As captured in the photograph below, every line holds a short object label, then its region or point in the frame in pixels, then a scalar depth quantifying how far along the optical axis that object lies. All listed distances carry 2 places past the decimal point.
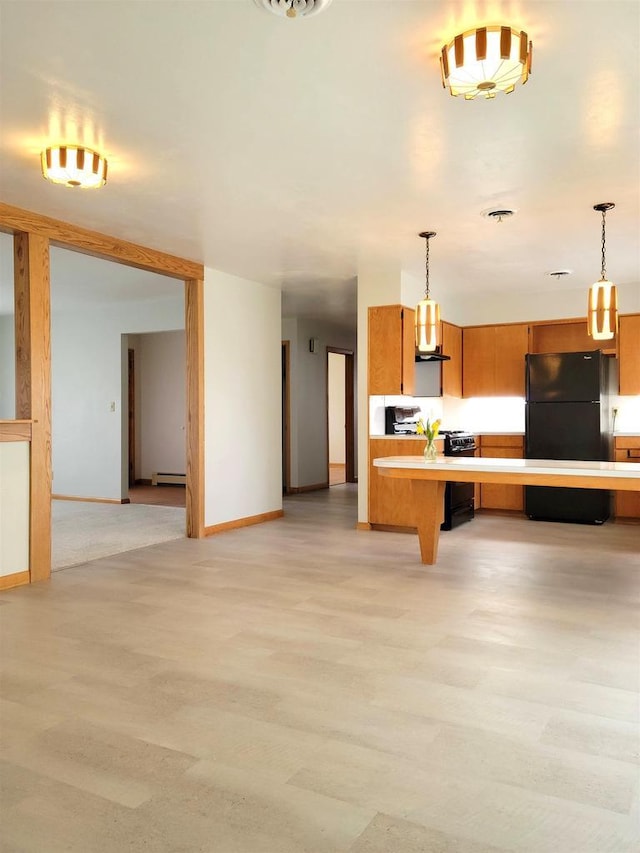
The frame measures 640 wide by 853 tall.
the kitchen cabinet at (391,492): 6.28
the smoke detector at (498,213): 4.41
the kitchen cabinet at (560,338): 7.64
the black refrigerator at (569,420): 6.82
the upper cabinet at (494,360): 7.63
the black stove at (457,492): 6.50
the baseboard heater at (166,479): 10.62
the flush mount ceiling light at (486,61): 2.31
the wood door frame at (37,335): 4.48
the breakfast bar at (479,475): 3.90
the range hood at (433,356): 6.59
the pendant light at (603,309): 3.97
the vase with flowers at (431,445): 4.90
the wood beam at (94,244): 4.39
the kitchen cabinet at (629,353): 7.01
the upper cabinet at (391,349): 6.33
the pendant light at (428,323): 4.50
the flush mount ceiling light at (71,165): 3.33
